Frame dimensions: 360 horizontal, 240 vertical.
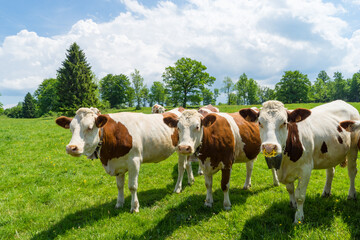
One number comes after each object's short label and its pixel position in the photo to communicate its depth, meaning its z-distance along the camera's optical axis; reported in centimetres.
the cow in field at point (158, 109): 1289
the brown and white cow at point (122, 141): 434
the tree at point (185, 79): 4594
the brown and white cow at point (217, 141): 443
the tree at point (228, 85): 8281
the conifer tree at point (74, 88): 3528
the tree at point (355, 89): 7850
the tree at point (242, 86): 7538
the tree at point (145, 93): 6444
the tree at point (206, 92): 4705
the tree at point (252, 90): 7475
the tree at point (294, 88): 5788
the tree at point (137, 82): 6219
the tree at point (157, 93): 7644
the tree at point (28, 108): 7601
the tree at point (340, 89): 7874
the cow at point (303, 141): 362
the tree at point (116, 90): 6181
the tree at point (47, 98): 5894
